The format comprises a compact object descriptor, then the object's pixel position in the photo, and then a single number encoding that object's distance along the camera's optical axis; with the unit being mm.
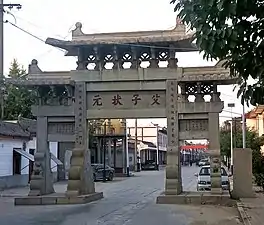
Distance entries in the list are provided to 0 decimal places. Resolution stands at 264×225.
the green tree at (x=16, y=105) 46469
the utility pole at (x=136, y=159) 66150
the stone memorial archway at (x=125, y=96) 20625
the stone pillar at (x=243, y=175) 20578
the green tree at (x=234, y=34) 6074
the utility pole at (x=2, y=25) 28358
